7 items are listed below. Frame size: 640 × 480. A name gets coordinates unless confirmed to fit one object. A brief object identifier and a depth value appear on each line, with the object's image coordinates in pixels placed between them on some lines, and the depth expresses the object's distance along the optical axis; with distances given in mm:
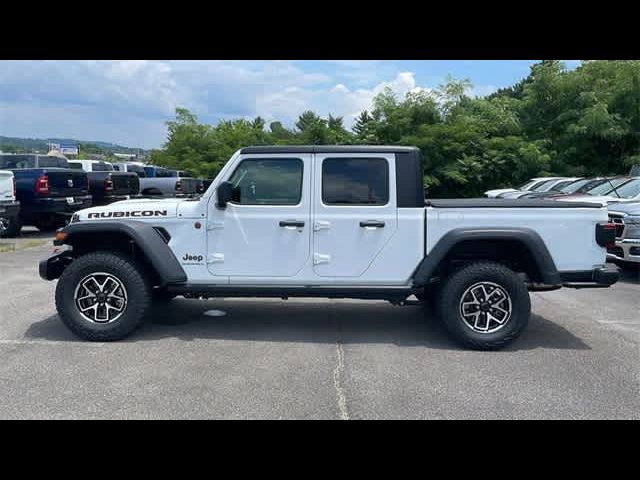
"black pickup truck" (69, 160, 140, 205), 15820
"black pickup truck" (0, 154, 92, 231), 12914
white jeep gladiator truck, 5055
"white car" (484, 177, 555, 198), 14703
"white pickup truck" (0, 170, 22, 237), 11852
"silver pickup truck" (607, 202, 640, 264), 8188
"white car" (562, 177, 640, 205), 9547
